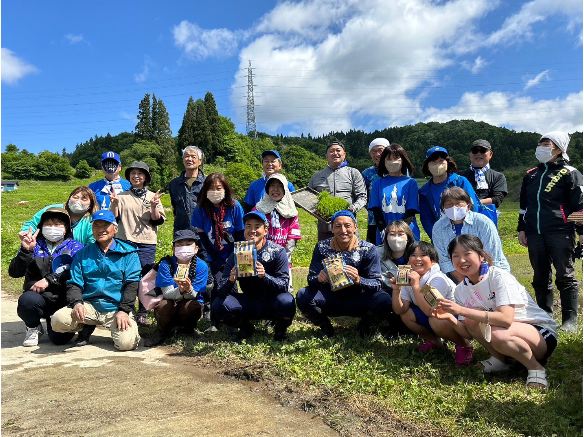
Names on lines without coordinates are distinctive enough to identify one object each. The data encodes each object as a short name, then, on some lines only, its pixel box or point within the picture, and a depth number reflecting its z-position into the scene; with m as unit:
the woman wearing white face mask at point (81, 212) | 6.12
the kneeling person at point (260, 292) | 5.41
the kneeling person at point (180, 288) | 5.57
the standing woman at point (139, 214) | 6.60
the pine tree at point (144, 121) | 78.62
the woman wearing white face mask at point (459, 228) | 5.04
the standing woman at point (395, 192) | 5.99
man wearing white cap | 6.52
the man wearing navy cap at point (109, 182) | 6.87
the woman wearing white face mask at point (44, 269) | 5.66
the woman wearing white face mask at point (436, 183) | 5.78
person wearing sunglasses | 6.50
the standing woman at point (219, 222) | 6.13
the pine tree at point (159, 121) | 75.69
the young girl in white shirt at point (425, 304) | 4.60
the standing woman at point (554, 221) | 5.58
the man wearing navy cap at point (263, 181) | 6.54
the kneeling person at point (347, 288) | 5.35
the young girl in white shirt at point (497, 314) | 4.00
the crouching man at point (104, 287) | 5.43
